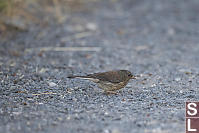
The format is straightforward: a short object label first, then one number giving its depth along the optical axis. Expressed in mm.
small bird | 12641
